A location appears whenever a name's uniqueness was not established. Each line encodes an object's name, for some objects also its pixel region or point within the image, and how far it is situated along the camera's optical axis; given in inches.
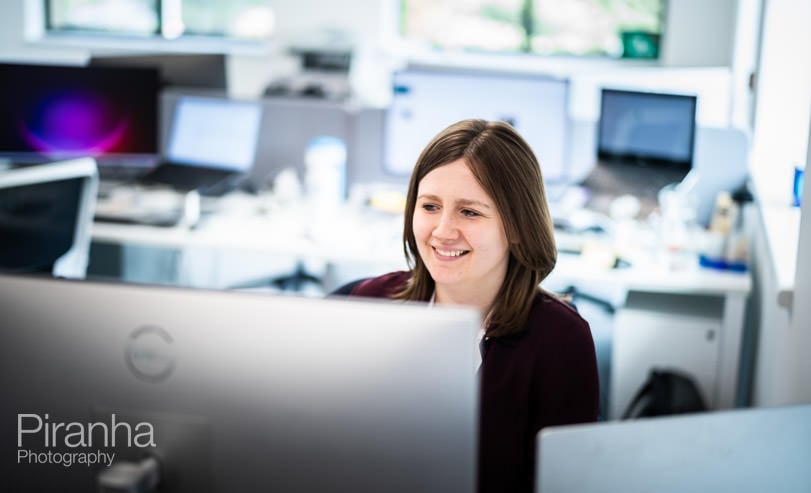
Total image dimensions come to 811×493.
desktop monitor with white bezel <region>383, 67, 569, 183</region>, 126.0
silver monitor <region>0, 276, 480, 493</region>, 29.4
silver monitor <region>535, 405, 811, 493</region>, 29.3
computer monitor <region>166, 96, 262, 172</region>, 133.1
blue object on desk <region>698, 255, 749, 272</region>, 109.6
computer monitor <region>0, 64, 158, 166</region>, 127.8
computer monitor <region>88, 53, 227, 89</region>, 139.3
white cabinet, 108.3
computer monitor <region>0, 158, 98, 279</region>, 90.3
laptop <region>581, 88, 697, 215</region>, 114.8
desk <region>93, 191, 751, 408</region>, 107.3
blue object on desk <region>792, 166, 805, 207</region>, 76.4
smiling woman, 50.2
